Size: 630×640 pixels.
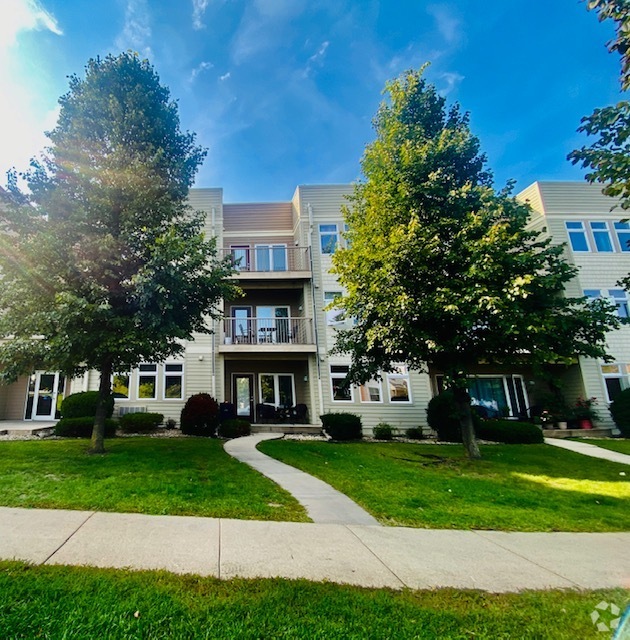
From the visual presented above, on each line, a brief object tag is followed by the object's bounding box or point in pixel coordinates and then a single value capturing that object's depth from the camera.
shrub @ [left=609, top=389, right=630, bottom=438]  15.71
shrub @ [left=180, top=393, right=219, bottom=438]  13.20
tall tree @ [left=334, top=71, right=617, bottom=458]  8.52
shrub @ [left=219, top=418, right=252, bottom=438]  13.27
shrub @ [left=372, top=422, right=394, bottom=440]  14.57
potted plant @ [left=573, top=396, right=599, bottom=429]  16.25
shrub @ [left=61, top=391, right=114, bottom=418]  12.90
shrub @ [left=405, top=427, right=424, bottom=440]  14.91
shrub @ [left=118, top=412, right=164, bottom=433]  13.40
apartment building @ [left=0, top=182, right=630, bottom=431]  16.14
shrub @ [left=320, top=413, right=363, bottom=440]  13.58
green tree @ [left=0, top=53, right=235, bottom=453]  7.58
